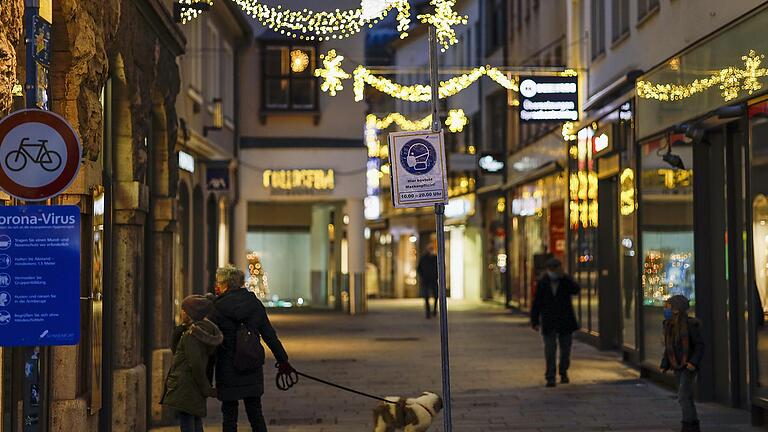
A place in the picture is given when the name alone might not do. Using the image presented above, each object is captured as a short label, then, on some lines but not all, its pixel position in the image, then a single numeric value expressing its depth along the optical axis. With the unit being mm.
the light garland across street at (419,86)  24000
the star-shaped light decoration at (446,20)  16723
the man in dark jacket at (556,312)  18312
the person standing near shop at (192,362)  10820
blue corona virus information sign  7562
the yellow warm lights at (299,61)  19541
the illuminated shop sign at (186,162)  25875
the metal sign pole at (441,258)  10266
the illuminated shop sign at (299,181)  37500
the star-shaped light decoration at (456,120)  29059
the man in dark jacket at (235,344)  11180
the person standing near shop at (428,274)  36312
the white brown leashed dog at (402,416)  11102
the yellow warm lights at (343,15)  16172
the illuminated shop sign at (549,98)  24625
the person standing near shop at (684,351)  12953
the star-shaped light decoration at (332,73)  21080
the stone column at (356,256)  38031
